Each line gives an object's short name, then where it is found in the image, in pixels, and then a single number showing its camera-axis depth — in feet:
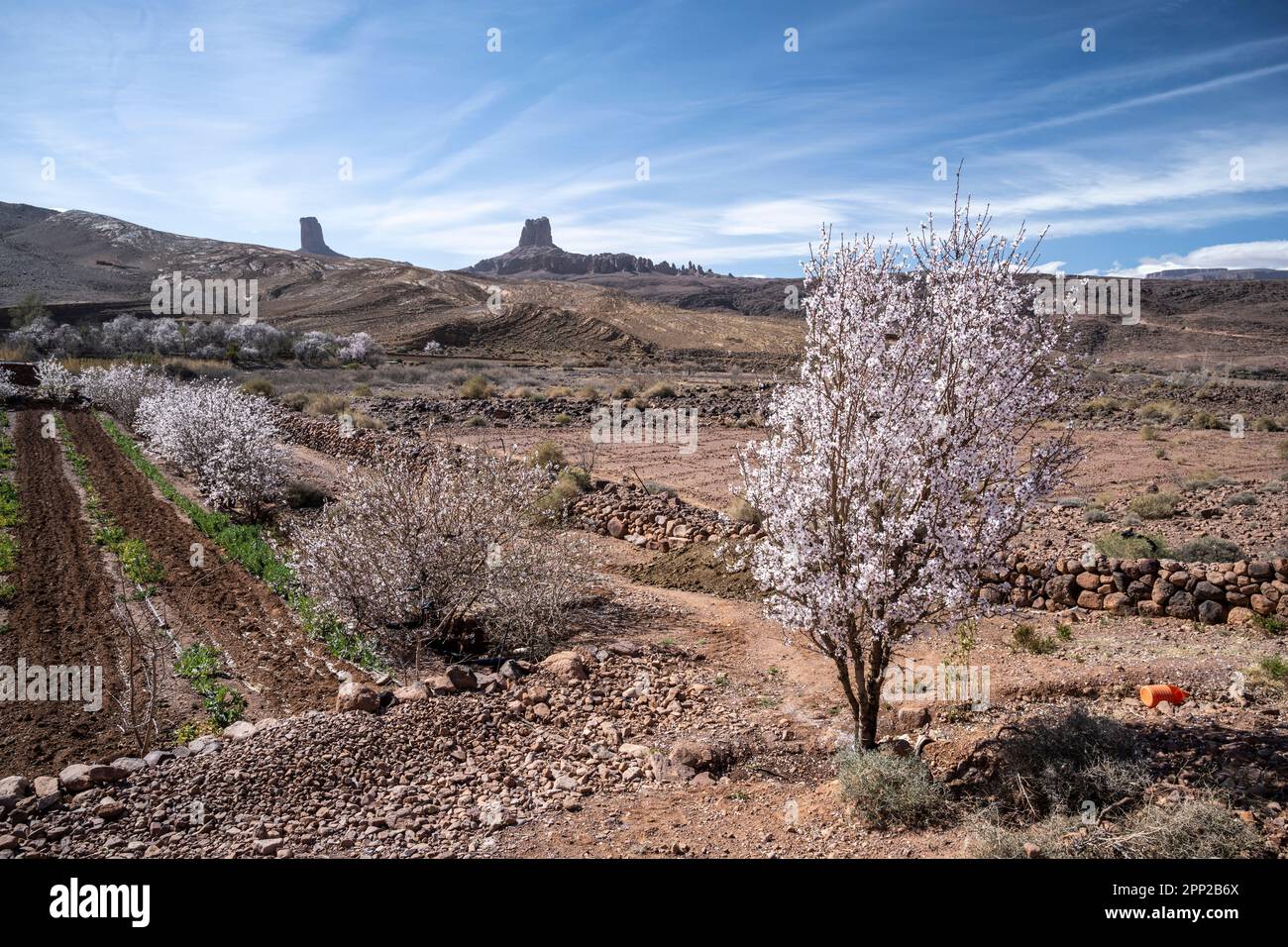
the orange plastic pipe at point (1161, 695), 18.47
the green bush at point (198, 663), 25.69
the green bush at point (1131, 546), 33.37
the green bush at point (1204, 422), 81.41
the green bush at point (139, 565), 35.96
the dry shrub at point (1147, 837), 11.33
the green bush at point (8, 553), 37.01
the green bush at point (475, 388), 112.57
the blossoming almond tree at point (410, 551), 25.67
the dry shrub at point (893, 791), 14.11
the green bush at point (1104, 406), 93.40
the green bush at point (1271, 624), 24.38
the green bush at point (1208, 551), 33.40
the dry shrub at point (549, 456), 58.08
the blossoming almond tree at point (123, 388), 93.56
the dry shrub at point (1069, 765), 13.60
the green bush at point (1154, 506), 41.93
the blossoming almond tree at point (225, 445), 50.55
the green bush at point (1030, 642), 24.36
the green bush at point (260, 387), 107.96
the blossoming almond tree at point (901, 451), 14.51
